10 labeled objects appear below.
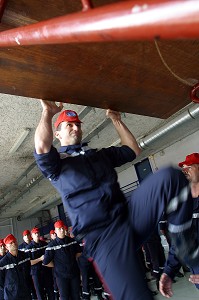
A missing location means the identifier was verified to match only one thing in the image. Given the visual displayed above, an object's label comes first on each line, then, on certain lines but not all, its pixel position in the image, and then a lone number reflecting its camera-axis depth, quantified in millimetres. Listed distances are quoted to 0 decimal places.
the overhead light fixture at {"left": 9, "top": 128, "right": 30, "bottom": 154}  6082
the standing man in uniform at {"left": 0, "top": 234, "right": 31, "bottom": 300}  5543
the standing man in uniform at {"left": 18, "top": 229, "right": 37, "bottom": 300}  7040
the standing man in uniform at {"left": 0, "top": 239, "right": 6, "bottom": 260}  7418
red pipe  544
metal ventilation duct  5359
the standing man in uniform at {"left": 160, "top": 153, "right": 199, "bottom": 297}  2146
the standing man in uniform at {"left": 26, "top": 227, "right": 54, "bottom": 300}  7027
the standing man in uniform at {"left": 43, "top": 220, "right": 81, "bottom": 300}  5738
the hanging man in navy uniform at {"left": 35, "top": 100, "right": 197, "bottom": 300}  1457
